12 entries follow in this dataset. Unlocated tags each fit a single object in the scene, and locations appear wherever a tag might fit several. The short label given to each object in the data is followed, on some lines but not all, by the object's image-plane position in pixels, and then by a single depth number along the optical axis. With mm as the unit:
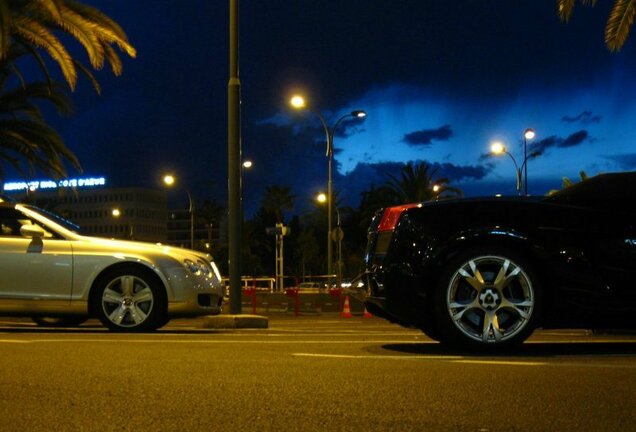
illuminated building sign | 115812
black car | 6555
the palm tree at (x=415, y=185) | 55531
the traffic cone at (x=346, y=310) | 22156
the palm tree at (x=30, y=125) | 21812
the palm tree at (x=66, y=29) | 18250
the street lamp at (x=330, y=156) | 35625
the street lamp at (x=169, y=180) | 49938
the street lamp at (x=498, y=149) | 37825
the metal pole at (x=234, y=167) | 12344
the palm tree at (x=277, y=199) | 97812
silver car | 9648
